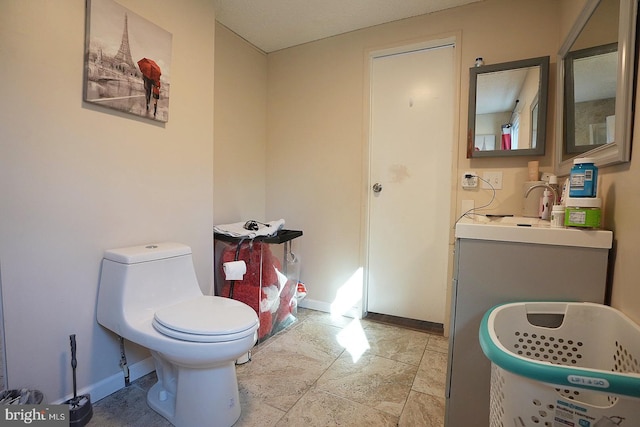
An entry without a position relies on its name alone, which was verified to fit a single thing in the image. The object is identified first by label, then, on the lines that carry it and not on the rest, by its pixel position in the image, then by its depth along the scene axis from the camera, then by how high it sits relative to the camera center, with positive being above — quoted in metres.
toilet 1.16 -0.50
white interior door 2.18 +0.22
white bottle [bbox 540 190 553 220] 1.53 +0.05
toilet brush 1.22 -0.85
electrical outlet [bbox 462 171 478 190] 2.00 +0.21
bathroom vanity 0.99 -0.23
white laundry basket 0.62 -0.38
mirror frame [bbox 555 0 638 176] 0.91 +0.39
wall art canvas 1.30 +0.67
